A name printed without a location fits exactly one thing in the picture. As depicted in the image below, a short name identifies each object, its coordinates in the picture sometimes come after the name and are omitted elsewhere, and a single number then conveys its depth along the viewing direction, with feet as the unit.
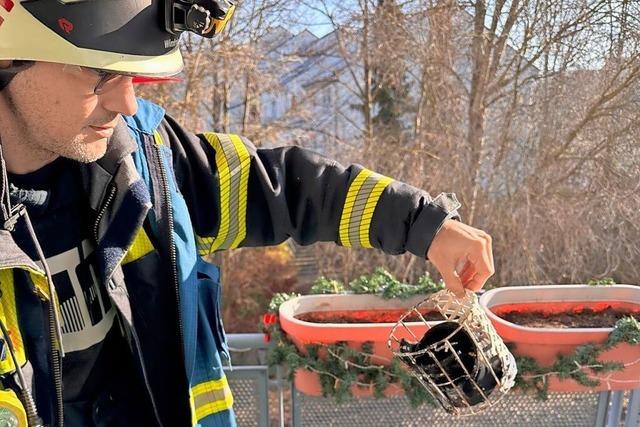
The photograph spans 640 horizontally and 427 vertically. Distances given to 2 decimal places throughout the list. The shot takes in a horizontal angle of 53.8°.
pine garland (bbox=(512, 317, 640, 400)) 5.75
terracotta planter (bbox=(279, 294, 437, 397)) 5.70
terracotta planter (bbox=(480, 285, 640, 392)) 5.75
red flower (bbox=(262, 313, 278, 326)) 6.18
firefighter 3.79
